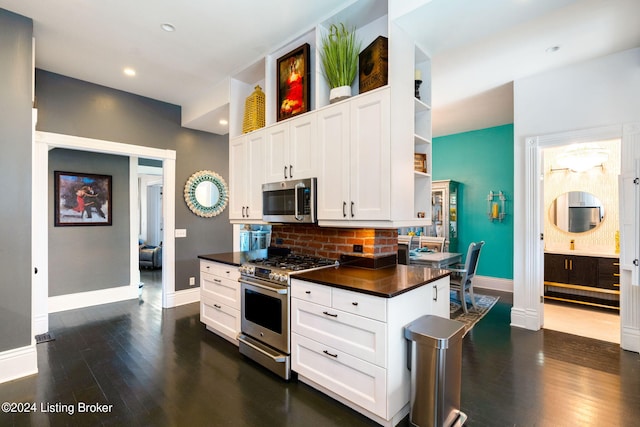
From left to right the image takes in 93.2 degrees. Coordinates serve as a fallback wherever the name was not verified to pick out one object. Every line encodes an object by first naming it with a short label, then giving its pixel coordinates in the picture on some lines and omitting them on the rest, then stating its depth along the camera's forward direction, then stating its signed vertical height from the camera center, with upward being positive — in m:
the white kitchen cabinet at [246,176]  3.47 +0.45
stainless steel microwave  2.86 +0.13
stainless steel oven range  2.53 -0.87
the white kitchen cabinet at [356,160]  2.38 +0.45
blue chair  4.12 -0.88
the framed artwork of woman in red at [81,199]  4.42 +0.24
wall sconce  5.59 +0.13
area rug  4.02 -1.41
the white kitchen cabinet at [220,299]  3.16 -0.95
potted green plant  2.65 +1.35
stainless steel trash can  1.83 -0.99
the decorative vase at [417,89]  2.79 +1.14
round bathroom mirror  4.90 +0.01
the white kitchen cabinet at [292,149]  2.88 +0.66
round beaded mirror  4.88 +0.35
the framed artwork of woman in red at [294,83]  3.01 +1.35
